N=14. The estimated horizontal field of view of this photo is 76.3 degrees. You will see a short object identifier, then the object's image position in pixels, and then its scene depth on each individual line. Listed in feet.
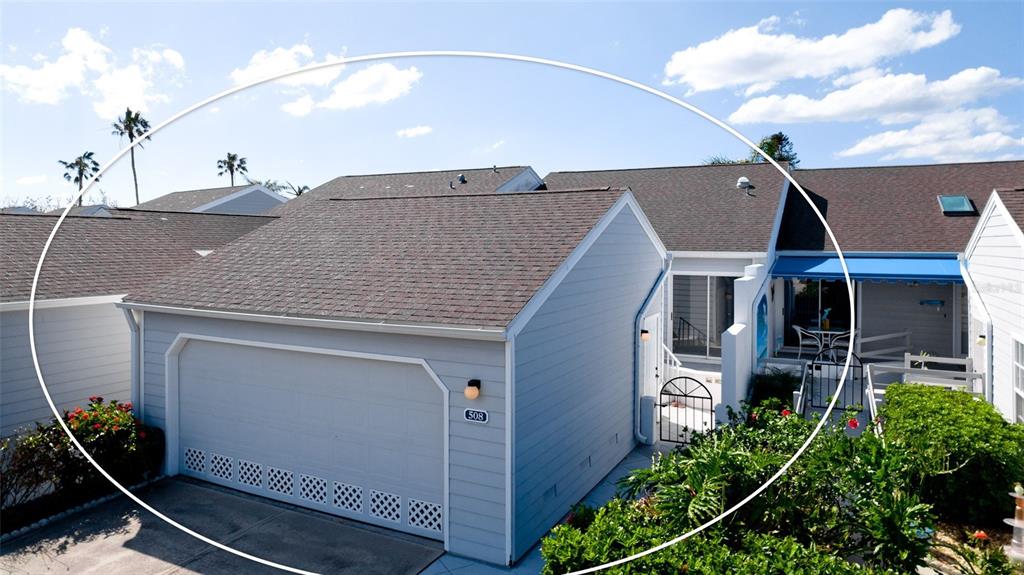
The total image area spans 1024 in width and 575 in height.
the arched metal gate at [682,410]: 42.29
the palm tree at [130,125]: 169.99
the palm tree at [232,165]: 218.79
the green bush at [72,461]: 31.24
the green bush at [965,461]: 25.30
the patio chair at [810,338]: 58.49
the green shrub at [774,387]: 44.83
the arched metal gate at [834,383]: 46.01
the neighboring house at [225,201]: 111.75
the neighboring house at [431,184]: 82.58
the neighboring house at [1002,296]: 32.17
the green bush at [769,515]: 18.56
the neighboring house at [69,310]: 35.47
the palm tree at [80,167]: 189.47
